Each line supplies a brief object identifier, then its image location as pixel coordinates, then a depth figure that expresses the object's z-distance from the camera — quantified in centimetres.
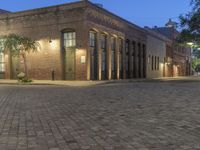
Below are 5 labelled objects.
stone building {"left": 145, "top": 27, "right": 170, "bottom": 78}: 2831
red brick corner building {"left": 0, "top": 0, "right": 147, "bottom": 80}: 1703
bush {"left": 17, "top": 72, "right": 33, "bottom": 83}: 1491
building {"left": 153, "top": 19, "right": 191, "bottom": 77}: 3555
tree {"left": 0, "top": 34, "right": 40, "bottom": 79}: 1702
